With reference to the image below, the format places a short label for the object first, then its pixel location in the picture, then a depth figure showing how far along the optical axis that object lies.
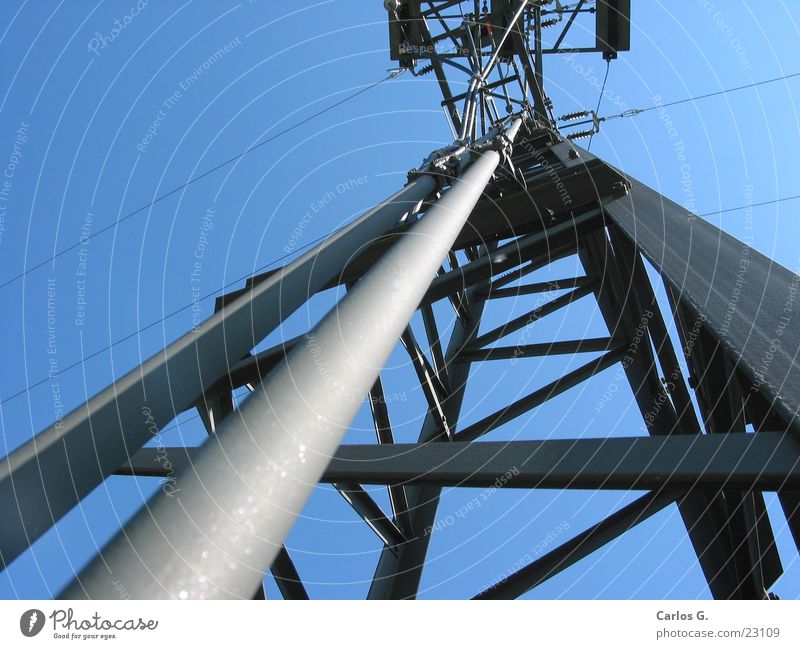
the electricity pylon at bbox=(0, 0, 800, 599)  1.28
